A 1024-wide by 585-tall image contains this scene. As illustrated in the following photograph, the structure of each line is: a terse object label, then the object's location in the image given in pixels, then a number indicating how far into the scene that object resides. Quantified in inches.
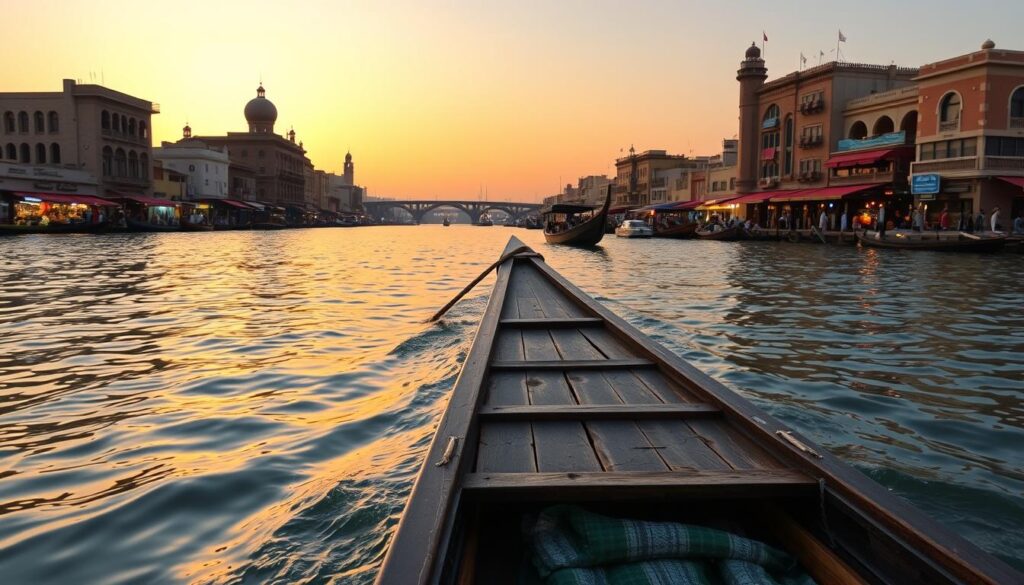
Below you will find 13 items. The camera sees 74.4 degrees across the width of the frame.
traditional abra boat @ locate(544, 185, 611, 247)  1373.0
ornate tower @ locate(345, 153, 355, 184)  7414.9
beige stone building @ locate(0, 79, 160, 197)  2080.5
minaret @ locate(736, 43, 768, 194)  1973.4
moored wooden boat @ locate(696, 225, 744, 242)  1588.3
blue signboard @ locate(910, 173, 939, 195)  1230.9
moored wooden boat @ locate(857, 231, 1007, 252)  986.7
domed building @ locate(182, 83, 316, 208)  3459.6
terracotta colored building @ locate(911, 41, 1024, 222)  1160.2
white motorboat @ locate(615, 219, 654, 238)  1930.4
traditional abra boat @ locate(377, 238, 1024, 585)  81.2
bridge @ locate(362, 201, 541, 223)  7628.0
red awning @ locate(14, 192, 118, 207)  1700.3
